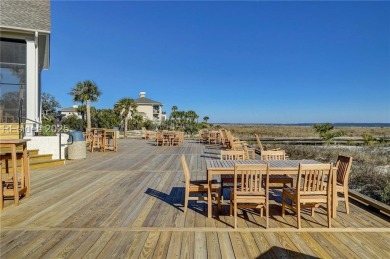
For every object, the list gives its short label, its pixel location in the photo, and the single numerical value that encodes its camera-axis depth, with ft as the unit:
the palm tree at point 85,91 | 84.89
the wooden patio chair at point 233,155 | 16.31
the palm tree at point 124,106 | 90.89
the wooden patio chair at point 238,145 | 26.88
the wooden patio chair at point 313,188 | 9.96
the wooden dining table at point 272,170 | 11.27
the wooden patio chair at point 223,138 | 43.27
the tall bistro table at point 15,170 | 12.44
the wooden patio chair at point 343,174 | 11.69
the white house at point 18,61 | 26.73
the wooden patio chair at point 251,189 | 10.02
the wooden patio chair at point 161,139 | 48.51
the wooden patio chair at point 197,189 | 11.78
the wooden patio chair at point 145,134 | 66.32
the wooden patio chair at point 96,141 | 37.43
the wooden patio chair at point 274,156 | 13.83
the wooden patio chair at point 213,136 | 52.00
